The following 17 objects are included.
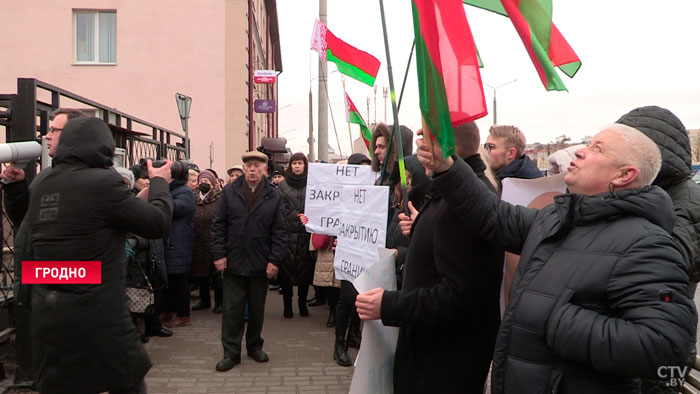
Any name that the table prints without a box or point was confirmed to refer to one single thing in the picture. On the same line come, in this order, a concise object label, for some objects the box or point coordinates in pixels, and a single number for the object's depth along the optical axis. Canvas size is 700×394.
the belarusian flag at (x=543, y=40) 2.30
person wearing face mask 6.89
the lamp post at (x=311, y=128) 26.09
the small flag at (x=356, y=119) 7.07
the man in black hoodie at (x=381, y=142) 4.63
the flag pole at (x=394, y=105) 2.52
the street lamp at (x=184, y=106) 9.42
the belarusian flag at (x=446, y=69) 2.03
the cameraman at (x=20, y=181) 3.14
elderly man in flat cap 5.16
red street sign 18.66
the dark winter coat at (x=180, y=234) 6.19
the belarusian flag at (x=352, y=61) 6.50
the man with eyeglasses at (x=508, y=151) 4.02
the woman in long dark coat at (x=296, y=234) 6.84
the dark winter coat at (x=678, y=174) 2.28
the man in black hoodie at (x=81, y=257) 2.73
